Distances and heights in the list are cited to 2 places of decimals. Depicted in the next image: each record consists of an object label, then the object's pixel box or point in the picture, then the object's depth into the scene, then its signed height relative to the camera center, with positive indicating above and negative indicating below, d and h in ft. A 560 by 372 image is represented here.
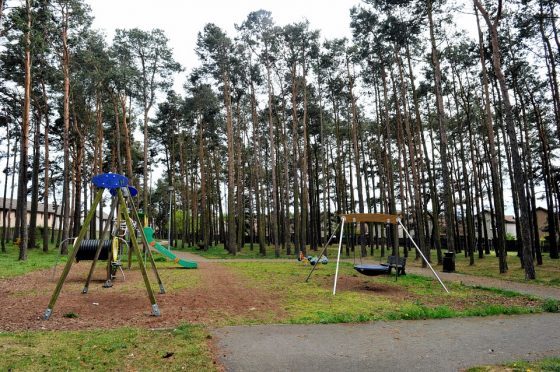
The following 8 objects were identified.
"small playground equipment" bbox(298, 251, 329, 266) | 66.59 -4.33
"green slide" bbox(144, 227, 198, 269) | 50.16 -1.78
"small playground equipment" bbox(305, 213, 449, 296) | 37.93 +1.30
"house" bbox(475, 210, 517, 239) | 213.71 +3.28
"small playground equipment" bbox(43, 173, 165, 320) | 23.84 +0.51
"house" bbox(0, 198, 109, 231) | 178.13 +13.43
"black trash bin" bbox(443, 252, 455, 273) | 57.93 -4.58
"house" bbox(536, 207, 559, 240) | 227.40 +7.97
